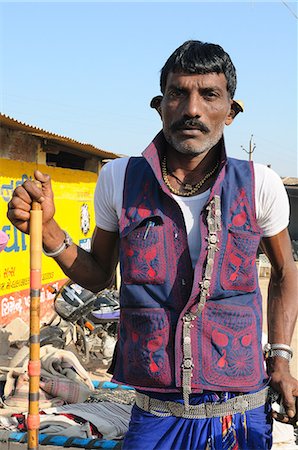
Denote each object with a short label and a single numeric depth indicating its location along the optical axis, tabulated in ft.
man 6.40
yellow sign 24.97
